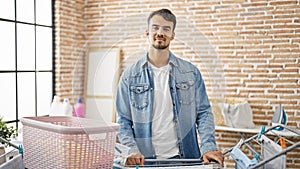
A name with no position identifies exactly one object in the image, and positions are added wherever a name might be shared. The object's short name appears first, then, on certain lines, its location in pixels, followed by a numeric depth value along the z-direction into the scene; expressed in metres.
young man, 1.48
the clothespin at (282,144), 1.51
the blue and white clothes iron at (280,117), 3.56
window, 3.64
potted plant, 2.45
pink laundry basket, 1.42
